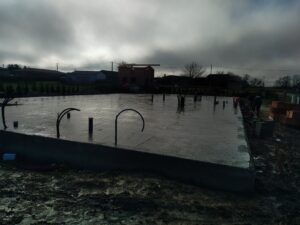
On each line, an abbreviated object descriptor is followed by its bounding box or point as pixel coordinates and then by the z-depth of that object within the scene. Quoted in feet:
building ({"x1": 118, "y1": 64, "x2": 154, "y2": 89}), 123.03
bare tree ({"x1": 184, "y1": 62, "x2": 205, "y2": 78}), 182.48
